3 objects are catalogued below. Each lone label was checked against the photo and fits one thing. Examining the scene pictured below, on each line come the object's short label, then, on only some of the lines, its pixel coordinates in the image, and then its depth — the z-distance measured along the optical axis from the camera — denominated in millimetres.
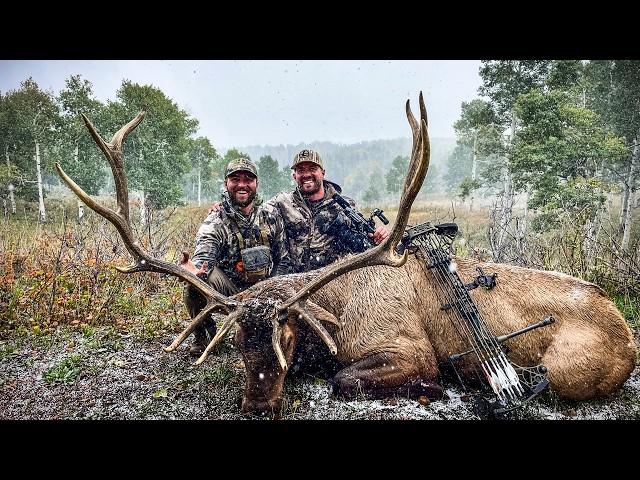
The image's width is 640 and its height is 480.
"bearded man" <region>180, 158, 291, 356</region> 3738
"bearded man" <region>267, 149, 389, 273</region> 4320
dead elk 2508
